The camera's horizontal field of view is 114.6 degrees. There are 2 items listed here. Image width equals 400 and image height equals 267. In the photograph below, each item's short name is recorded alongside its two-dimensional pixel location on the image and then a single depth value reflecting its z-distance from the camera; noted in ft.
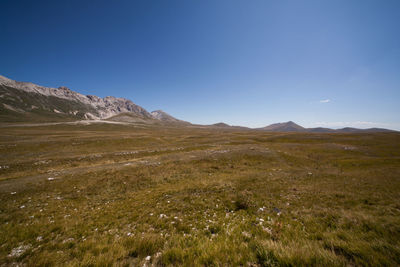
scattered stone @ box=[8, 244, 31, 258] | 16.64
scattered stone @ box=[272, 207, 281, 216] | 26.25
